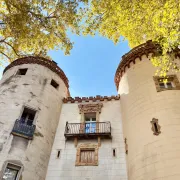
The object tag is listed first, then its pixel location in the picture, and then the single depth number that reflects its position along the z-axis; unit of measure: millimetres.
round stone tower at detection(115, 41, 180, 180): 9977
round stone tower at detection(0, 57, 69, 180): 11375
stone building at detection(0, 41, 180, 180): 10914
